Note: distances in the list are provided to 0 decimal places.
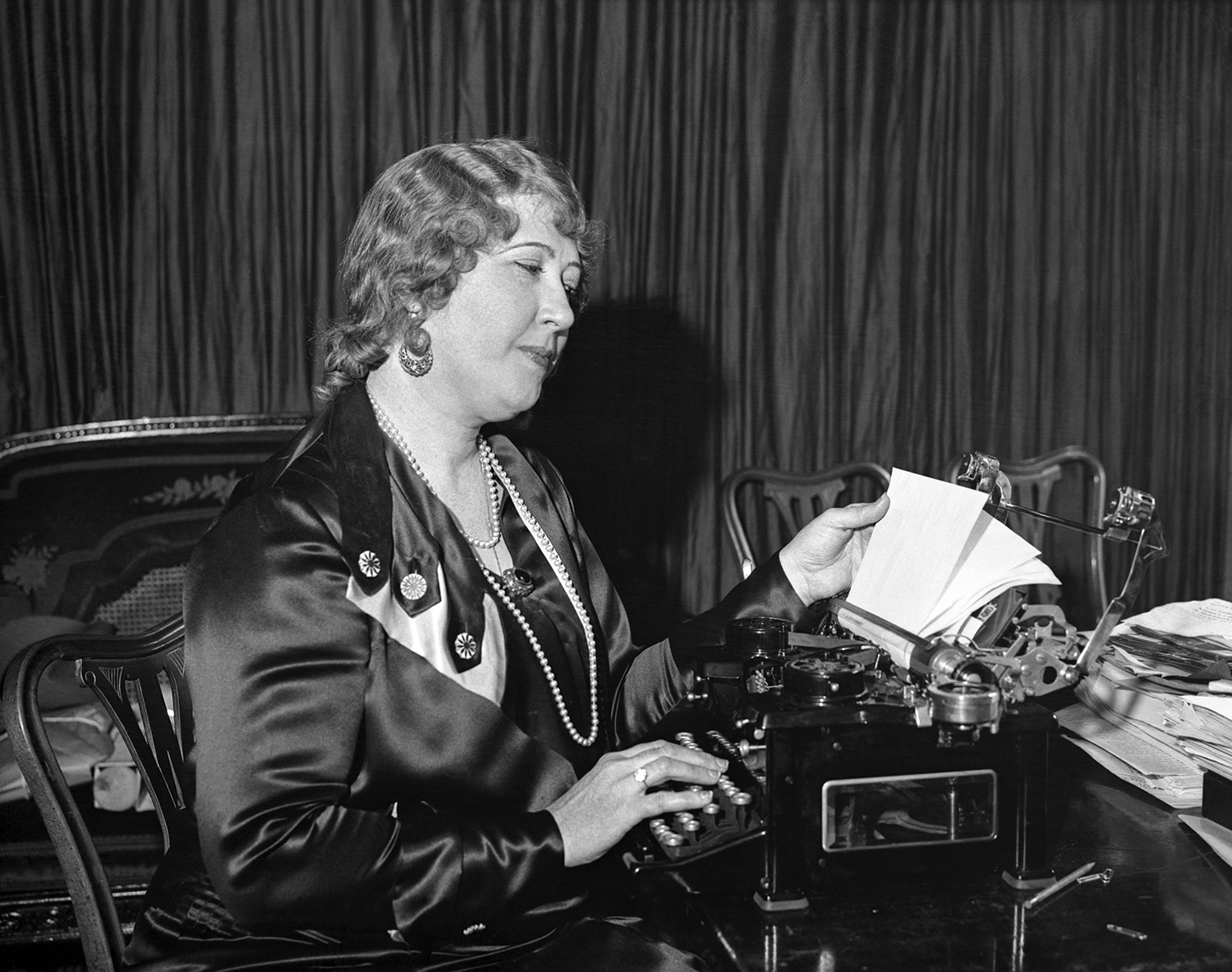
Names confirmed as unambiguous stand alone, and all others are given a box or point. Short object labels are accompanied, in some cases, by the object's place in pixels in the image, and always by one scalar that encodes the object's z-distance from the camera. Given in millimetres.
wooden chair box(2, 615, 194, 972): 1403
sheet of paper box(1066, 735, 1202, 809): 1561
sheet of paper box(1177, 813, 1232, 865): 1388
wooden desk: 1129
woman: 1351
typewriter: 1248
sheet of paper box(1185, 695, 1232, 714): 1520
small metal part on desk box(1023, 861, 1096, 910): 1242
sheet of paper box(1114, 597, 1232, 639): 2006
